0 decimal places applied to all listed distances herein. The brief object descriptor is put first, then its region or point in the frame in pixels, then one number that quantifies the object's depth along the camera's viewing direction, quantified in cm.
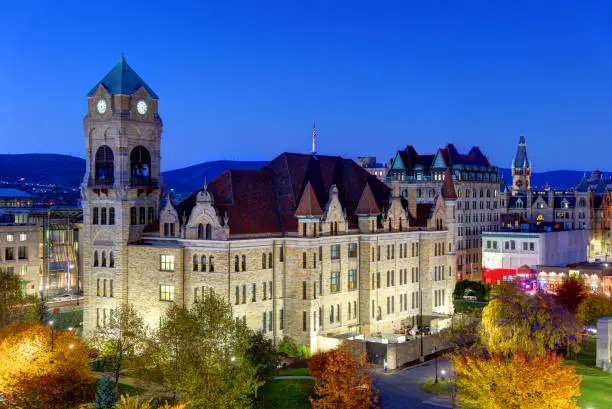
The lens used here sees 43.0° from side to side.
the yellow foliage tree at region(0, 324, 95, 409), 6128
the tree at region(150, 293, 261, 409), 5856
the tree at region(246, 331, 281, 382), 6925
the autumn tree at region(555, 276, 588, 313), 10256
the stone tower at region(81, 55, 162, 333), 8688
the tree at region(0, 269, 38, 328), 8206
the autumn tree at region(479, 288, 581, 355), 7594
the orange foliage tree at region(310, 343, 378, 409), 6306
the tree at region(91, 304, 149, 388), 7094
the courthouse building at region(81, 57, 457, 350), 8188
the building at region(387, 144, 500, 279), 16325
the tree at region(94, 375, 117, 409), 5847
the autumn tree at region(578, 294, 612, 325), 9956
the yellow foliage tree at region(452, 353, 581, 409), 5631
